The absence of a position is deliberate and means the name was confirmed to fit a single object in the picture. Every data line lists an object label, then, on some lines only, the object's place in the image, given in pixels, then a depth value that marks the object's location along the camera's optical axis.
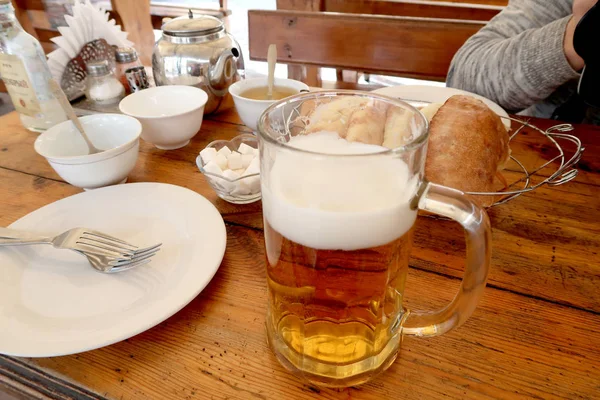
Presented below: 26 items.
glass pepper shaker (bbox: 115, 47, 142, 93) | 1.08
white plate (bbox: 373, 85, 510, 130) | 0.95
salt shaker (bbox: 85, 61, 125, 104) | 1.01
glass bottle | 0.83
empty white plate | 0.42
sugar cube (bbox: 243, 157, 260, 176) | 0.64
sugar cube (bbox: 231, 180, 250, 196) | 0.64
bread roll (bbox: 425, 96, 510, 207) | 0.60
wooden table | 0.40
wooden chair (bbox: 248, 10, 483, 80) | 1.38
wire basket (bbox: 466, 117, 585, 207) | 0.67
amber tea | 0.92
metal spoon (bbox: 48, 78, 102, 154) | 0.73
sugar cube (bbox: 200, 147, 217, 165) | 0.68
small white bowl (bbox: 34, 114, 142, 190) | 0.66
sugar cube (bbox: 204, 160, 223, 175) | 0.64
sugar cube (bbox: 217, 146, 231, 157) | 0.70
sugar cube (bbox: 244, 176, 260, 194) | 0.63
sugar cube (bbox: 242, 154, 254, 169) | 0.69
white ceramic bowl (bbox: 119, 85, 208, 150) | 0.79
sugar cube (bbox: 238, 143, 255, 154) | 0.71
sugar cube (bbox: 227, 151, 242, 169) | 0.68
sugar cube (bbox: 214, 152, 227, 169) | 0.67
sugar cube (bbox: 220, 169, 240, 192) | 0.63
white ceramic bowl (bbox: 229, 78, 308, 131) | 0.84
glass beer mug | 0.33
